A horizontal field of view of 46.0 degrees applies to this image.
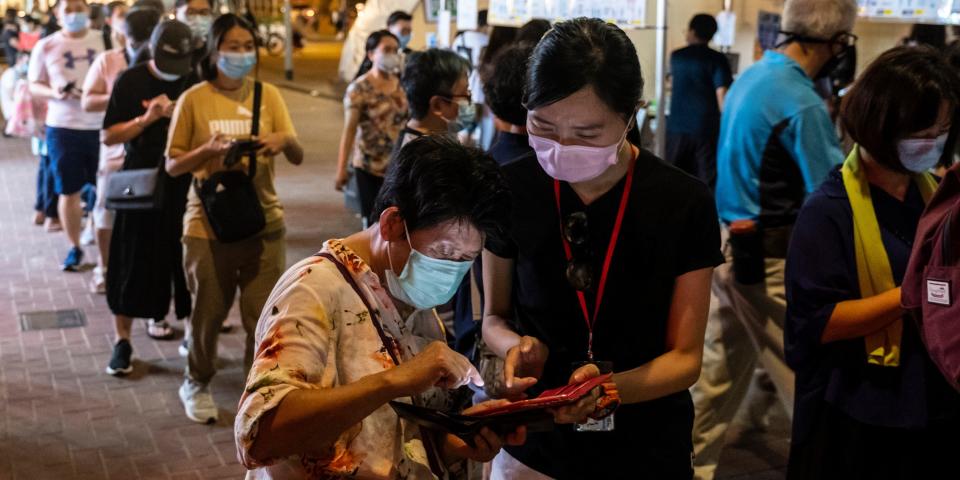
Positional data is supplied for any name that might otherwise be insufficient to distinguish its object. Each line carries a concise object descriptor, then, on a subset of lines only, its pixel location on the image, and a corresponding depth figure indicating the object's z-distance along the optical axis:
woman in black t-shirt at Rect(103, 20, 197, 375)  6.07
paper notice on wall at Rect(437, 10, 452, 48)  9.27
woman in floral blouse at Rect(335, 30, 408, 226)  7.15
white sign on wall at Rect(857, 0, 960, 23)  5.28
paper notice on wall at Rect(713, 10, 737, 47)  10.48
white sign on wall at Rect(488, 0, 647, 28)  6.64
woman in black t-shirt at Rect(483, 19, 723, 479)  2.56
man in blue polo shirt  4.43
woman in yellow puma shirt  5.39
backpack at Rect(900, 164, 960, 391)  2.58
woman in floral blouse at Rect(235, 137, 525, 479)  2.07
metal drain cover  7.45
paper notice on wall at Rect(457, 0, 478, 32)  8.79
